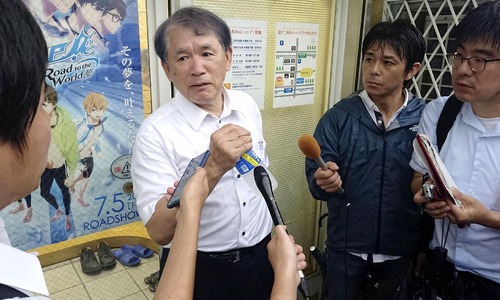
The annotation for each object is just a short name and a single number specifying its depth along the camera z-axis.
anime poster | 1.98
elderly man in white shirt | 1.14
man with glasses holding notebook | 1.15
